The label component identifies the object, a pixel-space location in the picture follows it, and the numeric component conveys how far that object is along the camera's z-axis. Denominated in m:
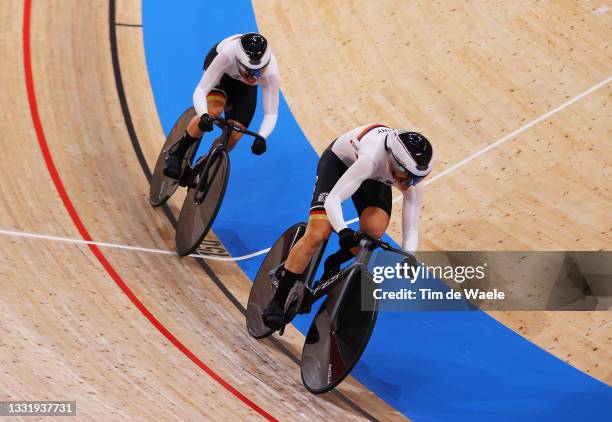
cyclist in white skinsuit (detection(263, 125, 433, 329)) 8.27
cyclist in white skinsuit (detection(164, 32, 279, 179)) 10.38
